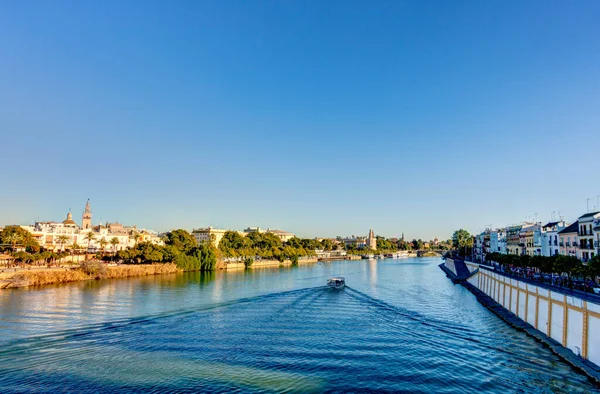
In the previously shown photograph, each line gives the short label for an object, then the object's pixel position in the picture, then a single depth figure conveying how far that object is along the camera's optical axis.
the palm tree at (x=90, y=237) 97.37
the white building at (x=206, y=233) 163.90
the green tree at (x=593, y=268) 29.44
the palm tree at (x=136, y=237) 116.50
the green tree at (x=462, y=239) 144.39
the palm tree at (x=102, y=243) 94.50
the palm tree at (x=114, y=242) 103.49
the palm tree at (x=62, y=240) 89.91
